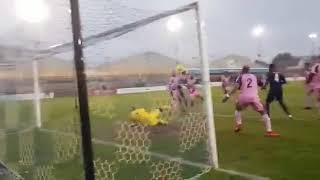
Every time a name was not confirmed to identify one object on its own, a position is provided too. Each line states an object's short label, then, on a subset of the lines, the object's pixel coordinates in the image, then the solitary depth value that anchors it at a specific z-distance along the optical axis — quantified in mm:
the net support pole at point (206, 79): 5461
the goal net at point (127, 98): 4434
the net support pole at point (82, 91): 2861
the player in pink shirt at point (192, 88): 6178
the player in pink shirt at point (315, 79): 11584
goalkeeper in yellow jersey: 6012
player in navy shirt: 11063
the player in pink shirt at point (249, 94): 8664
